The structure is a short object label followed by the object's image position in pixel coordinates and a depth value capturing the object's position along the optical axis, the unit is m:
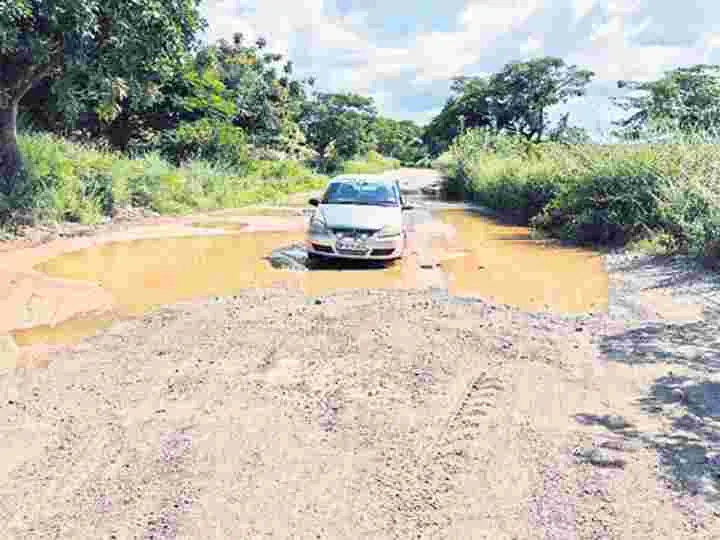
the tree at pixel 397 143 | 91.85
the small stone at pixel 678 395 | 4.97
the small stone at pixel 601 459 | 3.93
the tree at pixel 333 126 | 60.16
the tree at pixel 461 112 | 71.06
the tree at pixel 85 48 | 12.52
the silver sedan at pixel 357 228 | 10.78
